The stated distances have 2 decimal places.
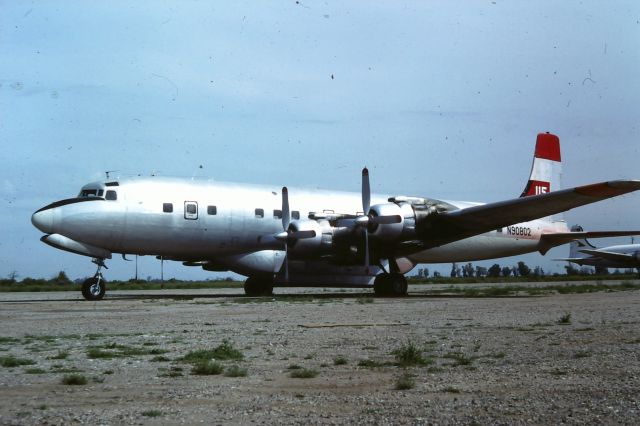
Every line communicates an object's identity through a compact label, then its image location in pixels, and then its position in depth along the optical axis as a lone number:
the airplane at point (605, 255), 72.43
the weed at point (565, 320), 13.48
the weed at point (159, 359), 8.96
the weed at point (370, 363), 8.43
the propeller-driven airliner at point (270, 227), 23.17
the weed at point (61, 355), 9.19
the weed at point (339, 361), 8.59
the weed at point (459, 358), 8.52
